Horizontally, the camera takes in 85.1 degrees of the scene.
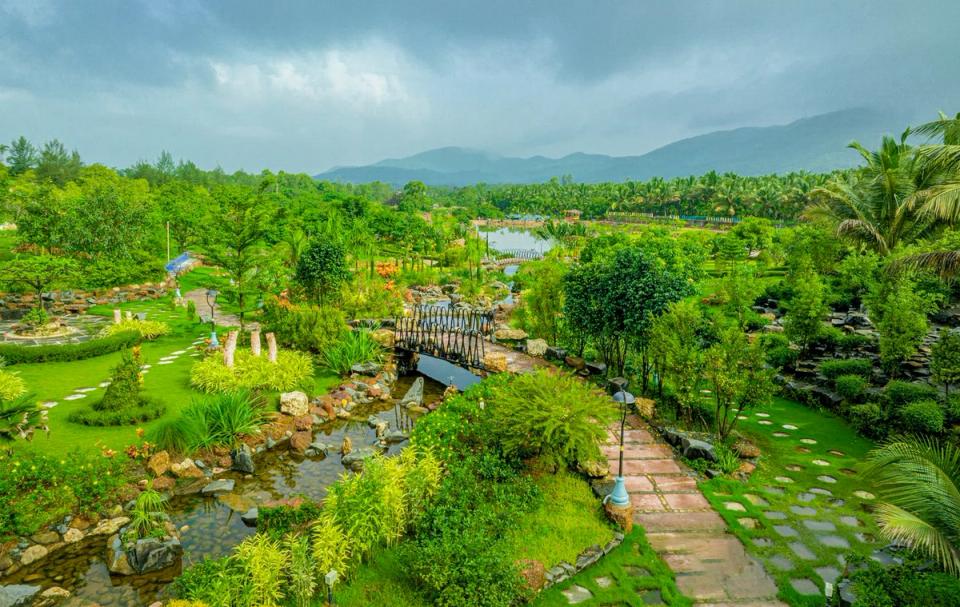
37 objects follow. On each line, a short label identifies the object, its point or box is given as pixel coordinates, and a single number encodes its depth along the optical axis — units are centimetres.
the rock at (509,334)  1962
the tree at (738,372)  1096
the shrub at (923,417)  1126
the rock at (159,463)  1069
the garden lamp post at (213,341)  1723
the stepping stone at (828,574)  738
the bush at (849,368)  1470
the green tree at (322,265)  2075
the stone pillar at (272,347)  1580
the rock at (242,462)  1166
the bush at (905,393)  1218
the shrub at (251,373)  1443
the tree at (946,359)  1171
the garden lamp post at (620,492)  869
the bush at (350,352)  1744
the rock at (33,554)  830
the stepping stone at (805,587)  716
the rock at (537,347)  1788
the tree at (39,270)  1745
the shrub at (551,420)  955
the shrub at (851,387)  1352
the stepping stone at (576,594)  714
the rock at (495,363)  1642
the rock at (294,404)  1411
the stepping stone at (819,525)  866
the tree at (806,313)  1551
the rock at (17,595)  714
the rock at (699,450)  1076
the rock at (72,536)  886
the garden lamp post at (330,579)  680
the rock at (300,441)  1270
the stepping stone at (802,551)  791
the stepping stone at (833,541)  820
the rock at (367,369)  1767
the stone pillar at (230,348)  1505
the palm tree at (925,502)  585
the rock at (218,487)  1079
